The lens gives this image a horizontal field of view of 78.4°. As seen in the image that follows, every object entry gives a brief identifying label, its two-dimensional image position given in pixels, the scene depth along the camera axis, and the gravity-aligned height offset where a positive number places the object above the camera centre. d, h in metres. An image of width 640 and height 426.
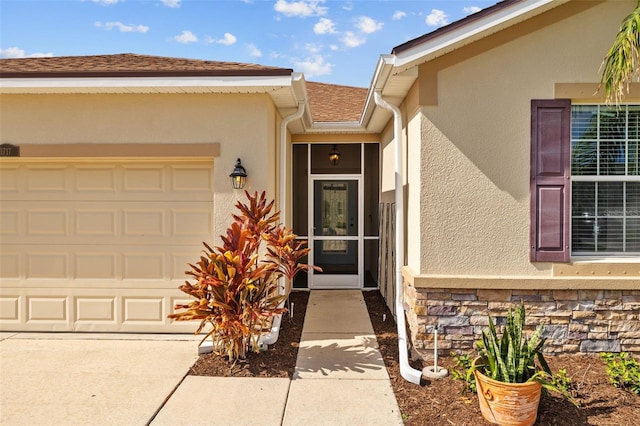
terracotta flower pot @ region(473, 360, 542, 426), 3.31 -1.64
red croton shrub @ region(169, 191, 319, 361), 4.41 -0.84
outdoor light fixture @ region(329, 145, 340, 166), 8.55 +1.20
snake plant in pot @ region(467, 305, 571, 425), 3.32 -1.48
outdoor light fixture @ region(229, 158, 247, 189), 5.25 +0.46
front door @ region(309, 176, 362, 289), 8.60 -0.45
